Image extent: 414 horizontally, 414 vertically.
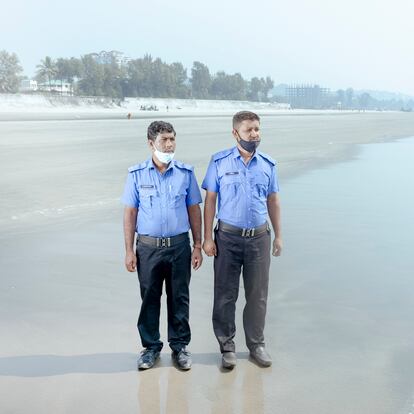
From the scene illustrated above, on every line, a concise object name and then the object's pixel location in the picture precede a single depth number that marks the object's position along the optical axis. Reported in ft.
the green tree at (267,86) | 550.36
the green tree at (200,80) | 474.49
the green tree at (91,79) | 335.47
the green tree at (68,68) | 342.64
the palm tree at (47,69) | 347.97
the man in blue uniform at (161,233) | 11.83
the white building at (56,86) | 355.79
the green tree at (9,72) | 304.30
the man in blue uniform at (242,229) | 12.01
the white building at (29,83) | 533.83
